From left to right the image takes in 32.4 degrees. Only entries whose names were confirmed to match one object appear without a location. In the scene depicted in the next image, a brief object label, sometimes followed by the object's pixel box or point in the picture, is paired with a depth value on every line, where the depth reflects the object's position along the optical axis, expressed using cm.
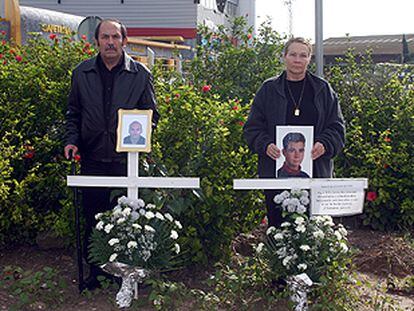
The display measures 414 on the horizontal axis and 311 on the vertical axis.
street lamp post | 712
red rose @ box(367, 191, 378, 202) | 644
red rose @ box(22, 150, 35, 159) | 531
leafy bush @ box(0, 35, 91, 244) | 529
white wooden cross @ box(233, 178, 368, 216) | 430
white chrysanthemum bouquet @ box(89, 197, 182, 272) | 431
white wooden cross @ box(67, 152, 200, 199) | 437
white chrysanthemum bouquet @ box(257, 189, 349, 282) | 425
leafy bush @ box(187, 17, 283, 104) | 805
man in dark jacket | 457
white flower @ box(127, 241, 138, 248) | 422
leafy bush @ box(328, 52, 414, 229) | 650
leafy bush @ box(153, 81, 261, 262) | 495
